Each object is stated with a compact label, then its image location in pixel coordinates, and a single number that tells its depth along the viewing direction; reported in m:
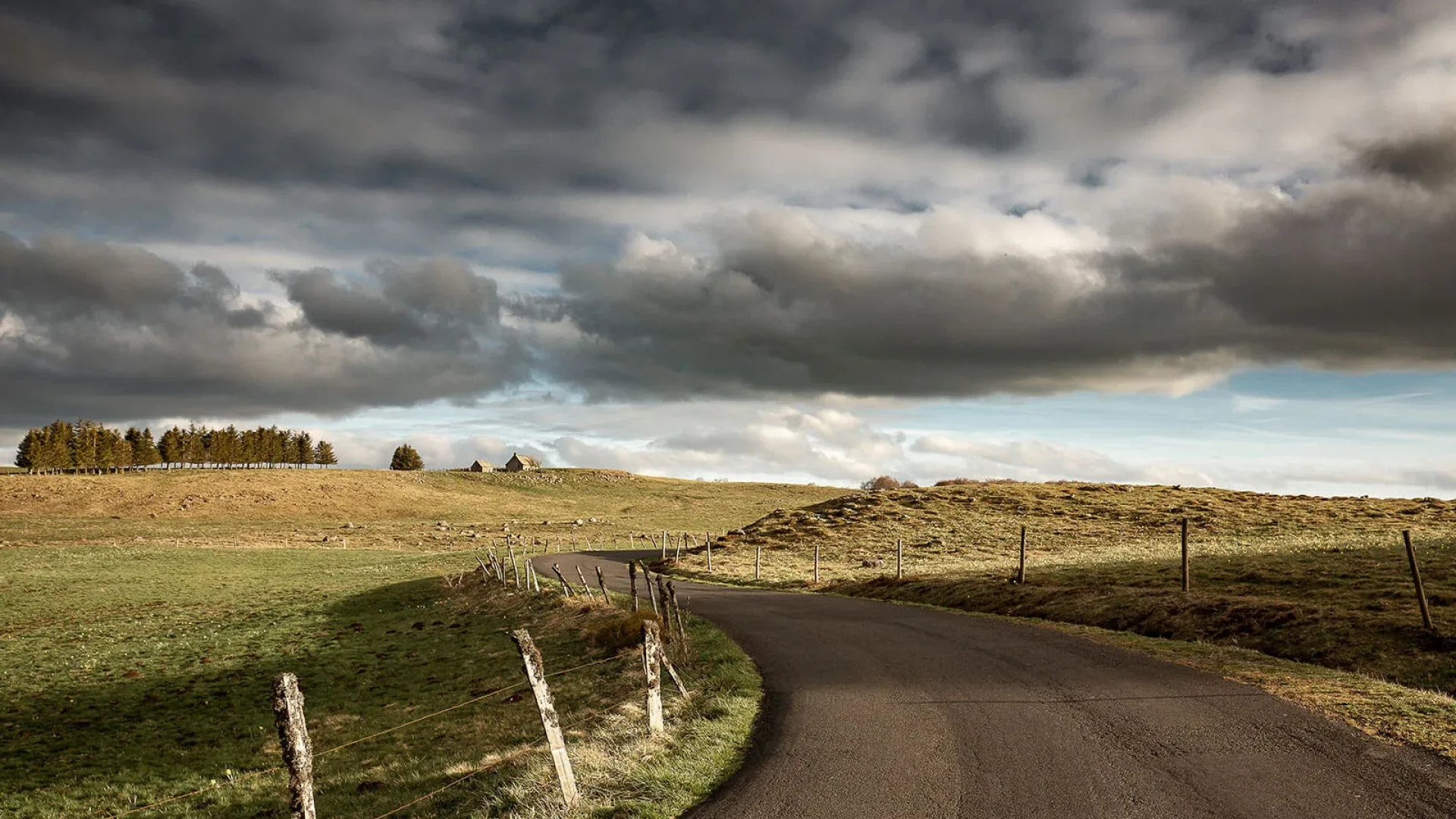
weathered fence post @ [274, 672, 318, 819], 8.75
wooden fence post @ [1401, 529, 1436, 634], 18.31
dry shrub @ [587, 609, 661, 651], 23.08
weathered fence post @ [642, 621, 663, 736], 13.09
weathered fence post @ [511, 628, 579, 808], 10.61
